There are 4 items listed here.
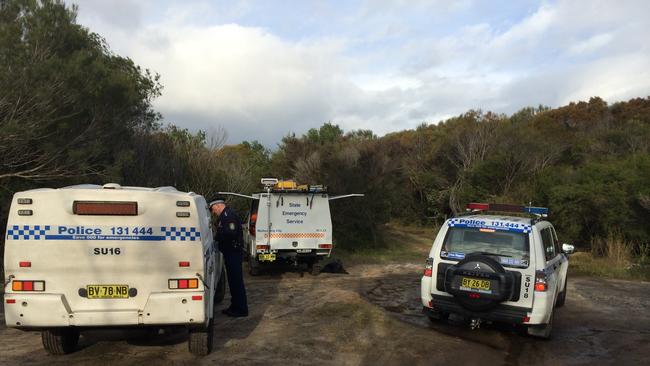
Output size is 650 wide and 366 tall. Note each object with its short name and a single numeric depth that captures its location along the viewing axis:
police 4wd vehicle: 6.66
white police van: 5.23
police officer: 7.84
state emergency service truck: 13.16
